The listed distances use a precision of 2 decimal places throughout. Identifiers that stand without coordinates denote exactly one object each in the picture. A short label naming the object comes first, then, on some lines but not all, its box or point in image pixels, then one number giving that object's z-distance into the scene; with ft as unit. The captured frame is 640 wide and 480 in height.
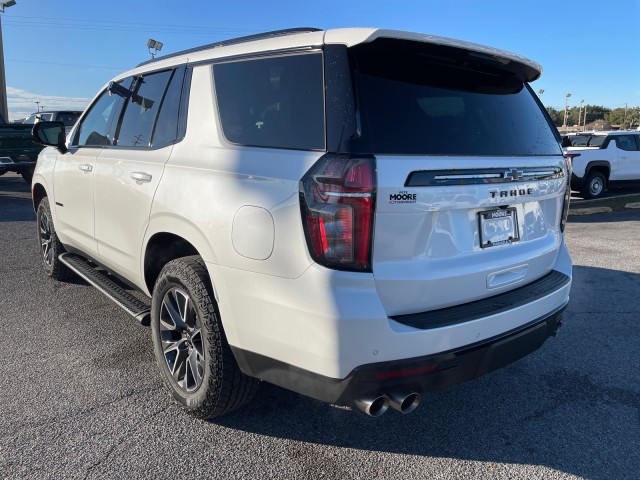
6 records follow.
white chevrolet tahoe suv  6.85
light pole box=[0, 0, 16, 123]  69.72
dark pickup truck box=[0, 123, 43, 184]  38.06
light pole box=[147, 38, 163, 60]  70.35
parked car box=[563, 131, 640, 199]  41.91
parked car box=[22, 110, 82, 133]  54.54
